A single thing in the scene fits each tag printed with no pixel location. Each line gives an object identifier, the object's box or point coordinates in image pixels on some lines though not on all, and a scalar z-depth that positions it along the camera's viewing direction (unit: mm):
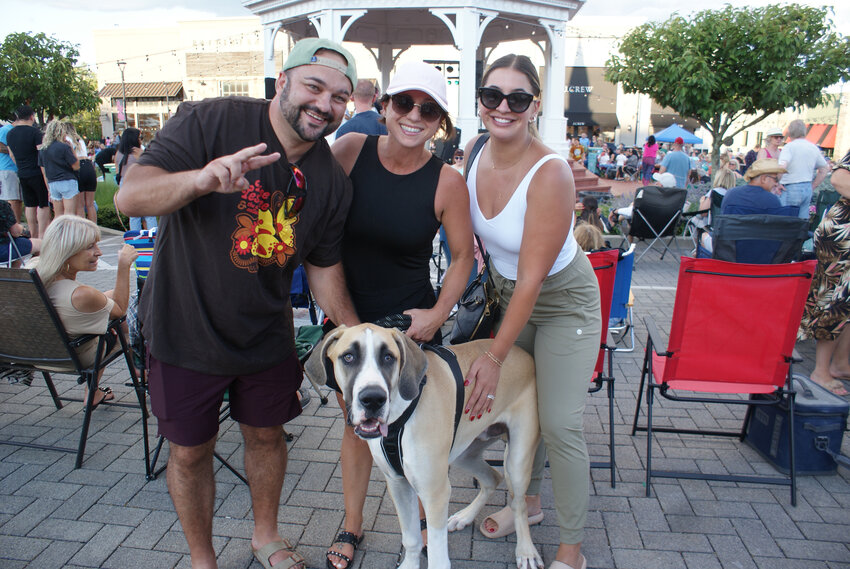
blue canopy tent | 25203
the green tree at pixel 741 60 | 12469
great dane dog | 2195
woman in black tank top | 2535
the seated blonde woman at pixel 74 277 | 3613
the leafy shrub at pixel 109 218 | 12602
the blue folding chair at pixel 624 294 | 5551
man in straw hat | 6859
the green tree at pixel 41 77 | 18531
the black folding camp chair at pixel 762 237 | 5676
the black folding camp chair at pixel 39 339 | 3398
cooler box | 3578
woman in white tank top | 2412
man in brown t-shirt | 2312
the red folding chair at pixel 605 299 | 3547
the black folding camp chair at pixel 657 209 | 9297
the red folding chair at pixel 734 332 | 3334
